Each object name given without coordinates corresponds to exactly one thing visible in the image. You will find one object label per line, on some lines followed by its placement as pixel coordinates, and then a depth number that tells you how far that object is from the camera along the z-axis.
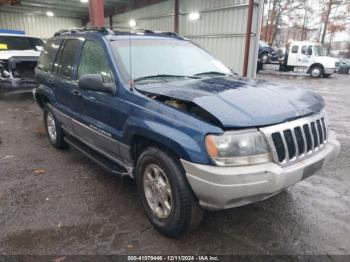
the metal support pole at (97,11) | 8.87
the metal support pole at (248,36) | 10.03
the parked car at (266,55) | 23.13
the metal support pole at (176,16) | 13.71
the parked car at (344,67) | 25.00
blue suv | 2.32
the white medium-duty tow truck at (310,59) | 19.89
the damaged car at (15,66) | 8.99
